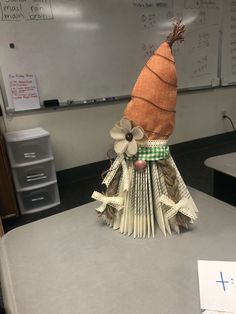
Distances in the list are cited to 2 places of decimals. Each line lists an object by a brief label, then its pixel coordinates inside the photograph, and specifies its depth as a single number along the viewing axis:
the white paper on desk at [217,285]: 0.51
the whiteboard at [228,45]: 2.90
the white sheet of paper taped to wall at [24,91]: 2.07
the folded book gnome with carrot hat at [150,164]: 0.66
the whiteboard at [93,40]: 2.02
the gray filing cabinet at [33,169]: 1.96
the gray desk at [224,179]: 1.12
